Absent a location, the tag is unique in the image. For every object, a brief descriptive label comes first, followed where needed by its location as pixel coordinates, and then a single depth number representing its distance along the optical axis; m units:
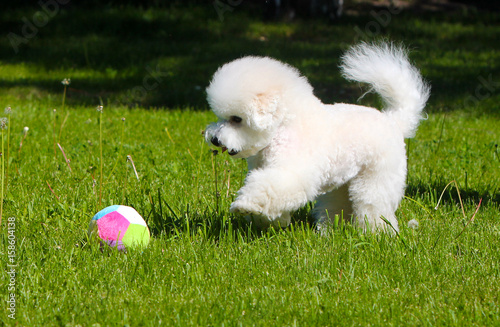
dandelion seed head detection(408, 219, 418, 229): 6.91
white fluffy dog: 5.45
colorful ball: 5.96
